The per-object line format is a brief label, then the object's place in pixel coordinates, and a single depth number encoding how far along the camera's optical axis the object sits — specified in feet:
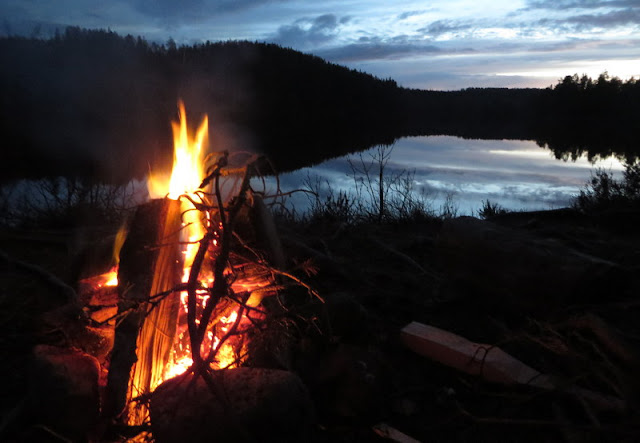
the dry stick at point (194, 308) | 5.83
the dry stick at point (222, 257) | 5.72
